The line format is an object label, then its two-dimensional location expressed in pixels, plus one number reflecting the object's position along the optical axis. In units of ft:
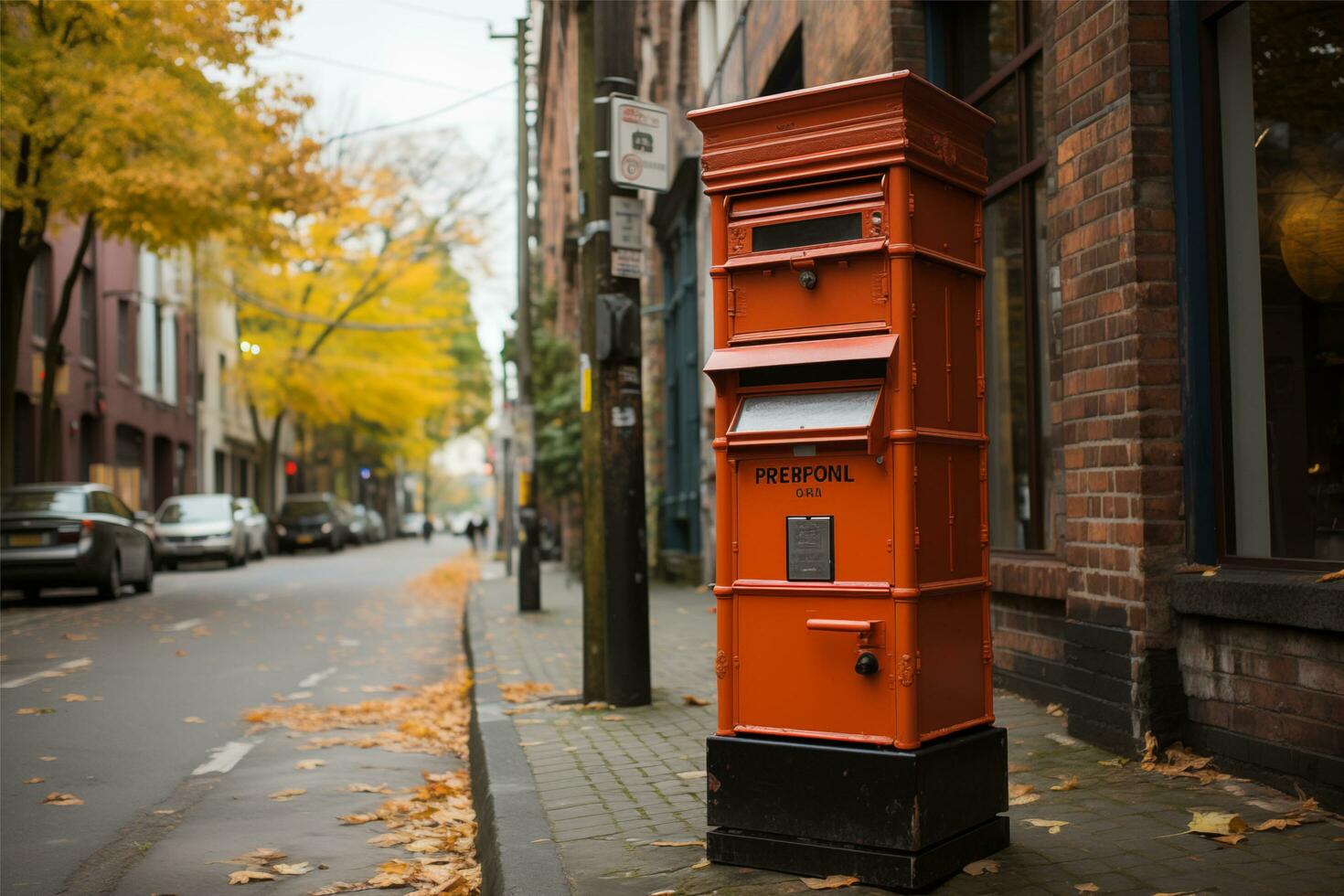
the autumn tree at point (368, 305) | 138.21
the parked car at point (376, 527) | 206.54
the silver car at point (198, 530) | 97.09
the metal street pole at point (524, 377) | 55.52
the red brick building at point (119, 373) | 96.84
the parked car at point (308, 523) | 139.64
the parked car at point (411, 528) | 287.48
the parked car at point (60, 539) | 57.00
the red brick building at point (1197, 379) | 17.53
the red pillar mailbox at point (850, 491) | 14.03
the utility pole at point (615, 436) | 26.43
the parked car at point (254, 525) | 107.34
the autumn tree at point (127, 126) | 61.26
